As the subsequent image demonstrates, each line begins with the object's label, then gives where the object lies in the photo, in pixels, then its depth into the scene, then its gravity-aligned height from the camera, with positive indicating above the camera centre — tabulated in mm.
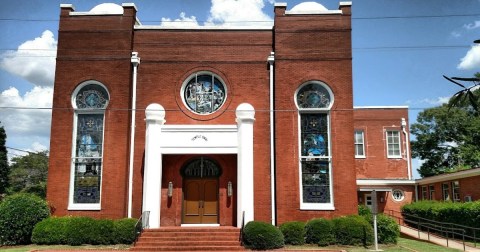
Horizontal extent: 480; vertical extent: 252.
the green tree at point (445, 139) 43938 +5913
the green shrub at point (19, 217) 18406 -770
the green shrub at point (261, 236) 17188 -1385
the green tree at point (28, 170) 57531 +3381
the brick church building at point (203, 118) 19984 +3507
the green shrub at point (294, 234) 18141 -1347
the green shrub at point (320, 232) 17969 -1289
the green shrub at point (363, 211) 22452 -562
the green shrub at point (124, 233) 18016 -1332
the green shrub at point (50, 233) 18078 -1353
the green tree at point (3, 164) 45812 +3269
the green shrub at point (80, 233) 18016 -1343
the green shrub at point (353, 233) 17984 -1284
